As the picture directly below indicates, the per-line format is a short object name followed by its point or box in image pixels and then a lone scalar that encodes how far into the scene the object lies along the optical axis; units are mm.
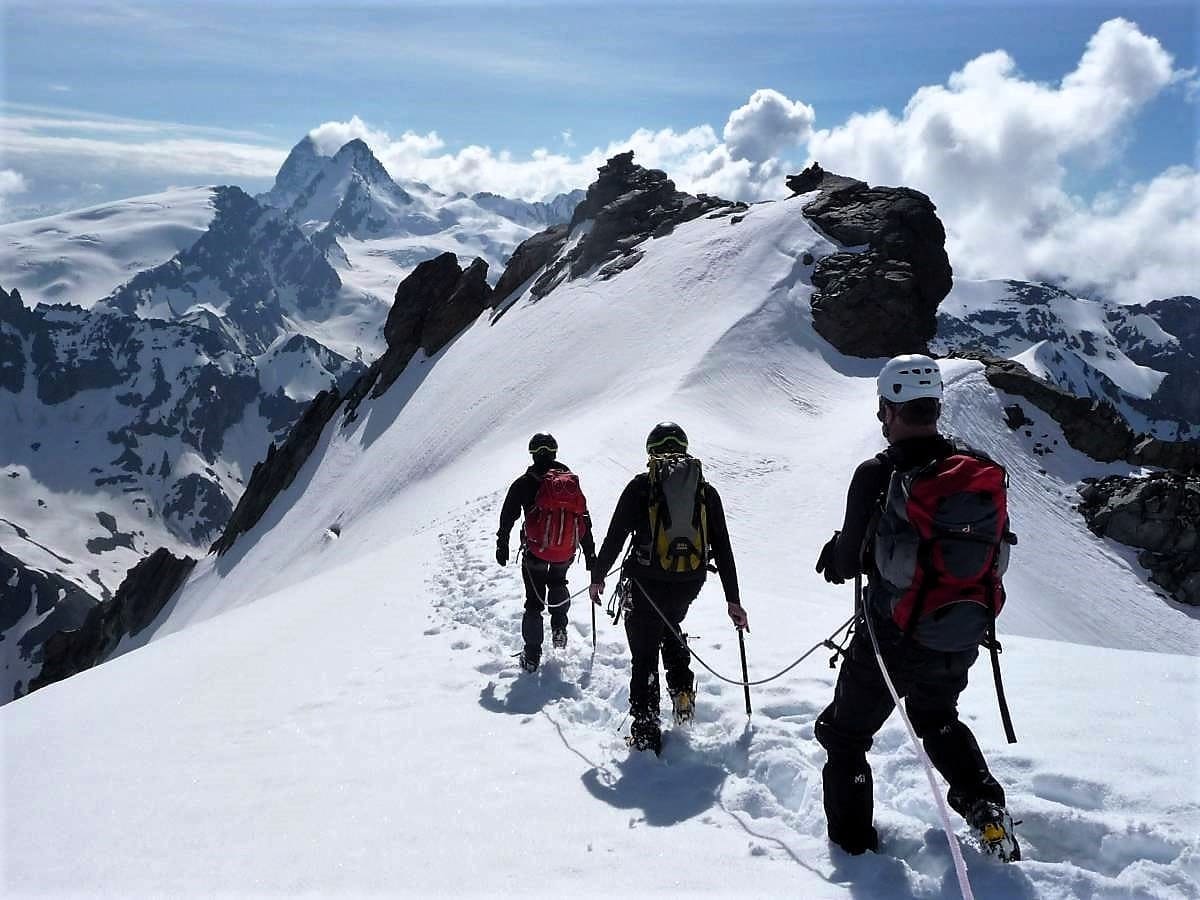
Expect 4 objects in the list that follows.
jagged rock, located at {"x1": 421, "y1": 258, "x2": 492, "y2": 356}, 72125
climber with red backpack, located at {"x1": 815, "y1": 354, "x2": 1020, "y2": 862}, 4832
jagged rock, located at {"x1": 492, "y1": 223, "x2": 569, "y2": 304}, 74125
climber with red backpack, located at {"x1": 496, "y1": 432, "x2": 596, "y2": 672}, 10000
